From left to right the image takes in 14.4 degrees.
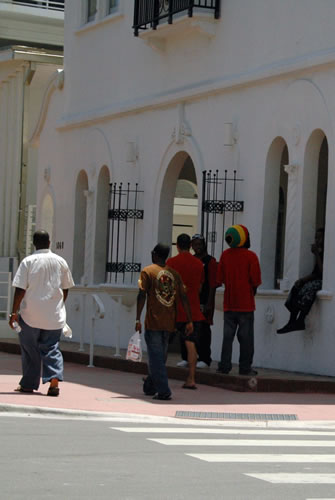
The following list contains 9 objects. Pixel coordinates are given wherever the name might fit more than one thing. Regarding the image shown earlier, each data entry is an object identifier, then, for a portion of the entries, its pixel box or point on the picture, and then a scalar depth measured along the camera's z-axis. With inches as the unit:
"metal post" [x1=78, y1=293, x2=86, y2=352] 820.6
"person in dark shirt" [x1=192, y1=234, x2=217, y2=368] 665.8
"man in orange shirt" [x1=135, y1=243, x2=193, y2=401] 555.8
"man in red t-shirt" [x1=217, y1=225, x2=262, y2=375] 631.2
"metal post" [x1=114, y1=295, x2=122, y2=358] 761.0
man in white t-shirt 548.4
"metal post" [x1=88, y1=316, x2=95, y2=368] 748.0
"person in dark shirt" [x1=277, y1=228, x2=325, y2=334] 658.2
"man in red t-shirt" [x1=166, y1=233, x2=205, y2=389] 622.8
